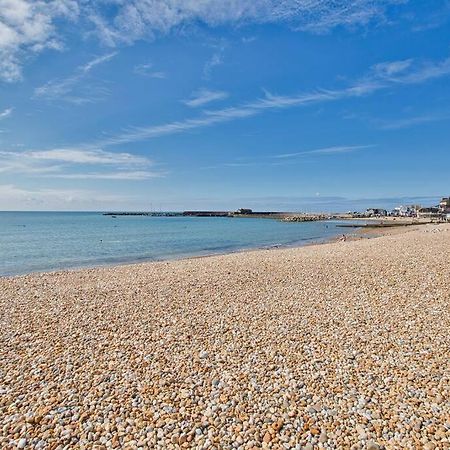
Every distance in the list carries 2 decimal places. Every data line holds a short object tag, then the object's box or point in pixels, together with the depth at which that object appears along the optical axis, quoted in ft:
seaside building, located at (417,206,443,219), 282.97
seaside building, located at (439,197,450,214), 295.93
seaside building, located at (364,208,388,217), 399.87
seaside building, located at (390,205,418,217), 346.01
